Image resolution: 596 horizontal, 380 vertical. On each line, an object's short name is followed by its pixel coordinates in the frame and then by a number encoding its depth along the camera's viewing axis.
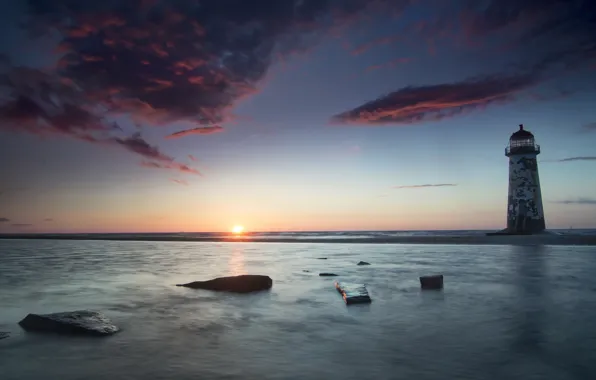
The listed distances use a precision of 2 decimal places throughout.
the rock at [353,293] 10.06
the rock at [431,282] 12.60
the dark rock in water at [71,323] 7.00
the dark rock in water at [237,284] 12.50
